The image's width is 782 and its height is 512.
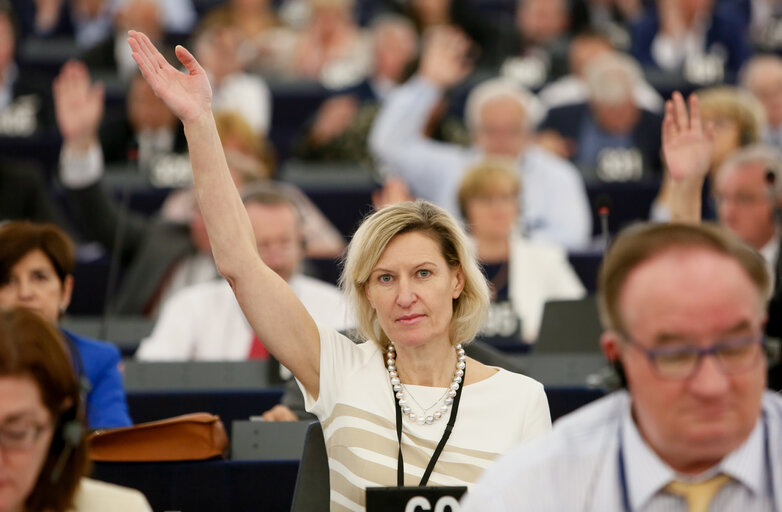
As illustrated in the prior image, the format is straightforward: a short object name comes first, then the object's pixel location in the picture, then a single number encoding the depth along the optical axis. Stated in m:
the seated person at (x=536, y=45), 16.94
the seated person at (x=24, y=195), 11.49
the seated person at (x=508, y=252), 10.07
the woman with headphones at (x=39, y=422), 3.20
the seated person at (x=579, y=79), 15.08
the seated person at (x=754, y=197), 8.53
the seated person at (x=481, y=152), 12.15
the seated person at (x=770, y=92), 14.00
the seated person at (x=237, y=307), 8.32
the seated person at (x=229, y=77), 14.96
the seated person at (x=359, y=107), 13.98
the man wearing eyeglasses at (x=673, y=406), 2.88
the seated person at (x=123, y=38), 16.02
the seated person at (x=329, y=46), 16.80
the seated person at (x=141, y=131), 13.08
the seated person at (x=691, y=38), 16.77
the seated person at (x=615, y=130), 13.35
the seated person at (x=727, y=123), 11.24
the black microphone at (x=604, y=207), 7.12
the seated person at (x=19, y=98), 14.66
